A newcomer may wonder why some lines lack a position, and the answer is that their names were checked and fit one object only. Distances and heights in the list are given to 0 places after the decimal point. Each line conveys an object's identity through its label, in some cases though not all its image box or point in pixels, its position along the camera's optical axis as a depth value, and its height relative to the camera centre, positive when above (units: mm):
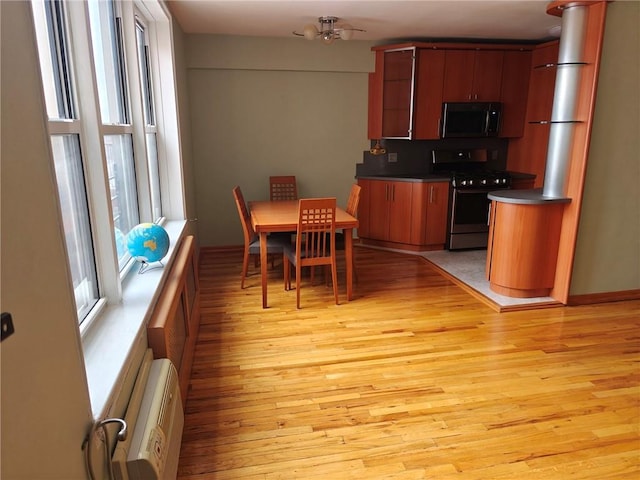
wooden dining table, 3428 -647
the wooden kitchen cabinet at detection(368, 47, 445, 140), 4895 +568
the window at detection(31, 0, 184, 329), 1577 +57
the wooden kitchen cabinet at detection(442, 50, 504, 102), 4961 +766
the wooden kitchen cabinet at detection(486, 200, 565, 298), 3457 -843
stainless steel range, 4934 -728
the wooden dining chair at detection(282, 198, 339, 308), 3350 -726
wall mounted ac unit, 1305 -933
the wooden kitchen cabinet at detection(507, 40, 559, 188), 4855 +341
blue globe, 2219 -508
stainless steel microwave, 5035 +268
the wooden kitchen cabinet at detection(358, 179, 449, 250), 4945 -806
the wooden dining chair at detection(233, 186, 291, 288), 3748 -869
